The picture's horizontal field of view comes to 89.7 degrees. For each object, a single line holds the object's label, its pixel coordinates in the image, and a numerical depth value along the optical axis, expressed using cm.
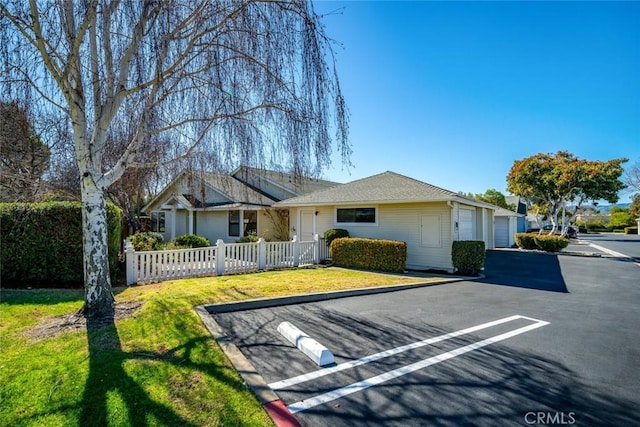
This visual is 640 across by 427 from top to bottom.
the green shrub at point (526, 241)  2042
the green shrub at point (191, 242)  1376
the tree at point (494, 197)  4016
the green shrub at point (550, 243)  1898
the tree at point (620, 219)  5241
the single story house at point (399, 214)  1204
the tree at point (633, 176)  3594
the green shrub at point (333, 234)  1383
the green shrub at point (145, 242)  1275
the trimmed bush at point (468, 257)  1117
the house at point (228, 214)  1709
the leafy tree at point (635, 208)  4809
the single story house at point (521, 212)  3272
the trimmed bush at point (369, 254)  1153
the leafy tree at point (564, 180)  2034
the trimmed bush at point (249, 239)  1492
